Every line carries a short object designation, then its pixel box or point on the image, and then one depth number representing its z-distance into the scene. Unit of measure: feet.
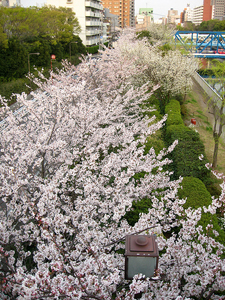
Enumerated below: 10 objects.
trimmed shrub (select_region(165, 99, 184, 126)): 35.50
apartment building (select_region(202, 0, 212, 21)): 487.20
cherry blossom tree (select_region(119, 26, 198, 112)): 44.60
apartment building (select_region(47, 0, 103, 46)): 166.20
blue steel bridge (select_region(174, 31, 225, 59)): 123.80
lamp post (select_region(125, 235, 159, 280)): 8.00
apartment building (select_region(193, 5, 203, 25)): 534.12
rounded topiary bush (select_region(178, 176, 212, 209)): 17.96
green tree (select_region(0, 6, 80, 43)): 83.71
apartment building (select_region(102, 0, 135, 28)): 381.05
